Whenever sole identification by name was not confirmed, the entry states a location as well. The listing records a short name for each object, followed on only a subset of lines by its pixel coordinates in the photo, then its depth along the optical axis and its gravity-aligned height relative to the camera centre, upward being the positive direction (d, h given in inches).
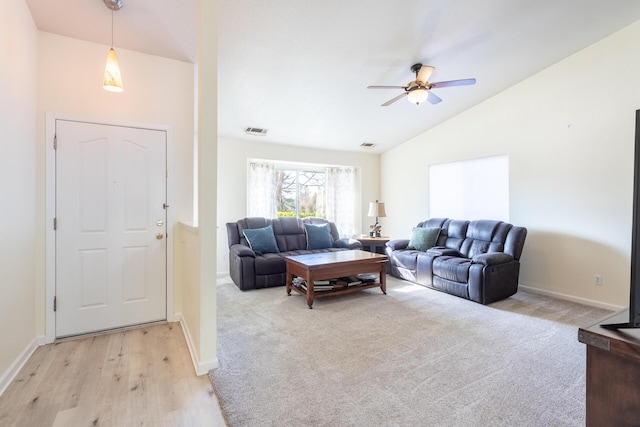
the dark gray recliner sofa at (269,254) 163.6 -22.7
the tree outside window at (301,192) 231.9 +17.8
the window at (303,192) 218.2 +18.0
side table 207.9 -20.9
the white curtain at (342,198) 251.1 +13.7
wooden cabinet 34.2 -19.9
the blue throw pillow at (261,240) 180.4 -16.6
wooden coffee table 137.3 -27.0
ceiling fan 123.1 +55.3
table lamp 222.1 +0.6
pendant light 83.9 +40.2
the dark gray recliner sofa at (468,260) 140.6 -25.0
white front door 103.0 -4.7
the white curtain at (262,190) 215.6 +17.7
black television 33.8 -4.4
